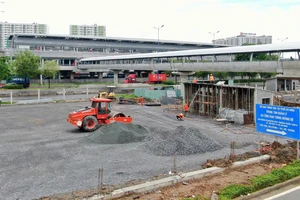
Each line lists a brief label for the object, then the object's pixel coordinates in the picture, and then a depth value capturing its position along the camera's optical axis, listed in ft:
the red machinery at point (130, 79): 244.57
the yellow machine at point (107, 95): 136.26
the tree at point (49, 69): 204.23
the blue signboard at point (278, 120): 43.50
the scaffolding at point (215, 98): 88.84
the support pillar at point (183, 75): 174.08
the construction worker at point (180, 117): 91.77
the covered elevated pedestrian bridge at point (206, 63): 116.47
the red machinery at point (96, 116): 73.10
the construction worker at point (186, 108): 102.47
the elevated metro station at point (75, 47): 290.76
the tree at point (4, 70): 177.17
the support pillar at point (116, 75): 240.47
